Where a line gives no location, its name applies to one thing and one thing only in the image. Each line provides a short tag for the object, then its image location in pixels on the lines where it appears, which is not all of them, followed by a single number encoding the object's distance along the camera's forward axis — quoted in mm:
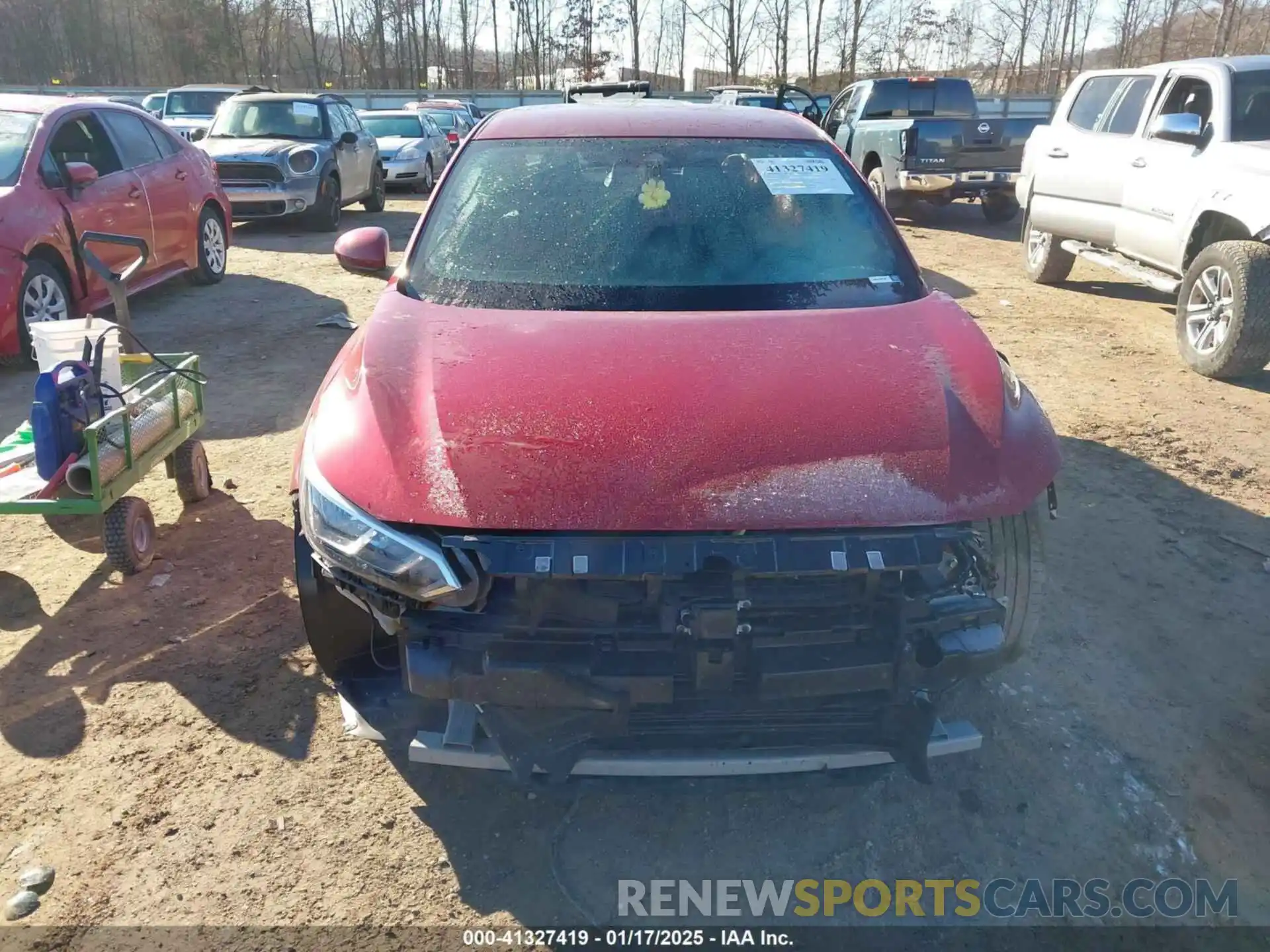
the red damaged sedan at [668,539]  2045
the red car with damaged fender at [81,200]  6039
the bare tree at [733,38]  37628
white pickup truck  6035
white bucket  3744
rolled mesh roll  3368
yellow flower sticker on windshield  3285
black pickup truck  11633
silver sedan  15898
